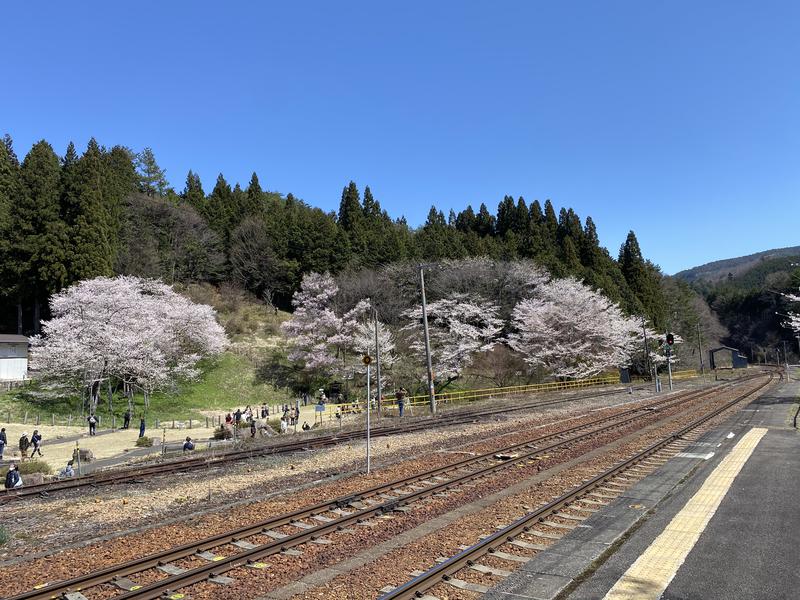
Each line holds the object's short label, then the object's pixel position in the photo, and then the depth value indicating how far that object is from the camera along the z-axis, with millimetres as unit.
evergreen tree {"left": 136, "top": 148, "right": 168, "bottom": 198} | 71675
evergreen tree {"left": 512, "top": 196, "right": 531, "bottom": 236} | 85438
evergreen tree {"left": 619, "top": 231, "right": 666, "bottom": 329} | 73562
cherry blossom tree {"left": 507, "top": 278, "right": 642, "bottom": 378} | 50625
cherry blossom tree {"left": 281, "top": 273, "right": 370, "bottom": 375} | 46312
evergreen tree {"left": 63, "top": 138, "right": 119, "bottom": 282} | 39844
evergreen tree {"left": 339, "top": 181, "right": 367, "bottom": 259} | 66331
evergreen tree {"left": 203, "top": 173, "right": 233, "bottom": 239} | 66625
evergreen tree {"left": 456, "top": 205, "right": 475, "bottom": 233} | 95562
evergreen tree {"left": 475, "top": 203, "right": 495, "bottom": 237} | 93750
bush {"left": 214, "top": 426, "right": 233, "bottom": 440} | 26156
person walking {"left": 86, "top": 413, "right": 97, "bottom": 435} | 29102
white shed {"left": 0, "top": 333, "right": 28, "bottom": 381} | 37812
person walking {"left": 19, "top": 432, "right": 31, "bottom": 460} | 22256
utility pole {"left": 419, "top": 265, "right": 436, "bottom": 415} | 30156
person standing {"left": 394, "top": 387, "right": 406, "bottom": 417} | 29828
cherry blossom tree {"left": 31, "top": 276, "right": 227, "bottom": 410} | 35656
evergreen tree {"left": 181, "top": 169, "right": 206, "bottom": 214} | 69500
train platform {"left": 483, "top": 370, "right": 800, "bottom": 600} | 6219
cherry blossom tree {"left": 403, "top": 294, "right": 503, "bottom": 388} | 45125
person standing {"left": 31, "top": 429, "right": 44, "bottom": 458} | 22719
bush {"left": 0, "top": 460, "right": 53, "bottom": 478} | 18828
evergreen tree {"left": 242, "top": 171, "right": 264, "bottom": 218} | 72500
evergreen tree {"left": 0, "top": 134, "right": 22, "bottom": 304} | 40312
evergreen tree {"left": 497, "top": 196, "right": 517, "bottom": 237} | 88875
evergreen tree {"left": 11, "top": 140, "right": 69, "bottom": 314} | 39344
